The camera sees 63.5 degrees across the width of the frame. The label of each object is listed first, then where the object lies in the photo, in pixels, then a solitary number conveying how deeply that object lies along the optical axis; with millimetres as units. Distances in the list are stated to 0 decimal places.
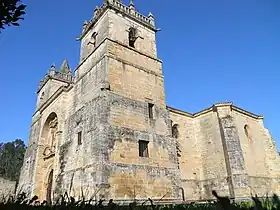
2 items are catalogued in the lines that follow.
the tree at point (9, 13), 4355
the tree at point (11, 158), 42531
